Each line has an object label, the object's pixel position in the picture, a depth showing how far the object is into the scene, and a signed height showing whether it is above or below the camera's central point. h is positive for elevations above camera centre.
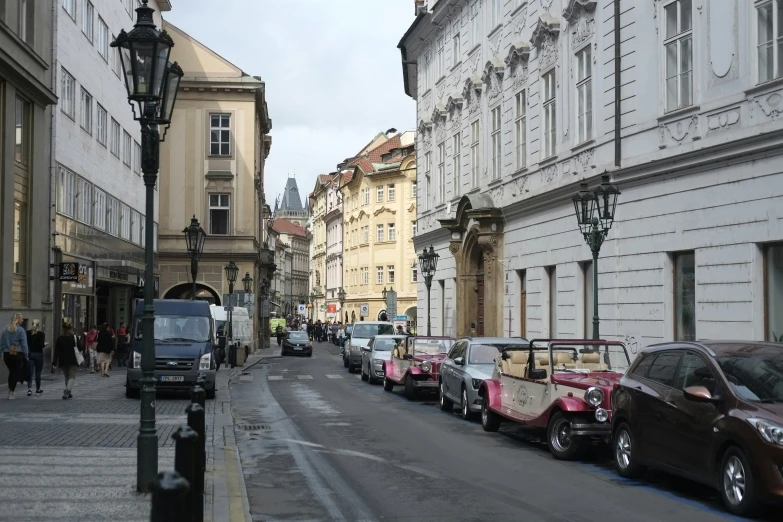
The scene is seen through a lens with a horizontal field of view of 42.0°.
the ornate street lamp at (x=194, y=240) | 29.69 +2.08
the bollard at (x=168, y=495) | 3.96 -0.72
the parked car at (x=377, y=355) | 30.44 -1.35
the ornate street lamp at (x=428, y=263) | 35.81 +1.72
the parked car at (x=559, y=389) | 13.19 -1.11
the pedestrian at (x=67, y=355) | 21.29 -0.93
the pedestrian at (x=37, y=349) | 22.70 -0.85
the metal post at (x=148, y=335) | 9.68 -0.25
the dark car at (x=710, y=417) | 9.06 -1.05
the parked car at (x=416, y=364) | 23.88 -1.28
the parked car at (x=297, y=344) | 58.44 -1.88
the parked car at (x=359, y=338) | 38.50 -1.05
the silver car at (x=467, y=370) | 18.84 -1.13
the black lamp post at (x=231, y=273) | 40.88 +1.54
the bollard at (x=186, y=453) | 6.46 -0.96
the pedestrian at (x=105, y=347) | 29.67 -1.08
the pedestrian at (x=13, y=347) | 20.89 -0.74
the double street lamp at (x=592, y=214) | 18.52 +1.81
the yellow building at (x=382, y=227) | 84.50 +7.26
